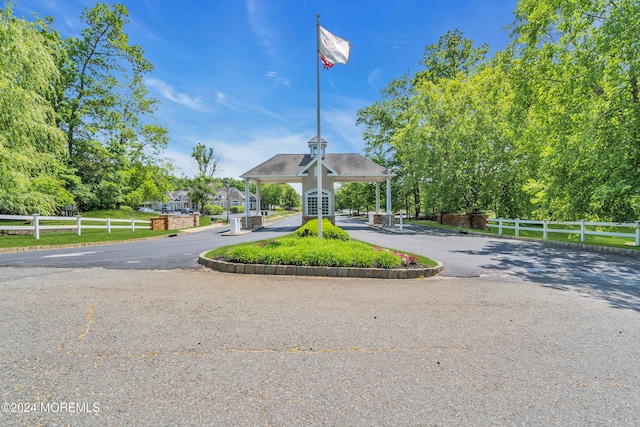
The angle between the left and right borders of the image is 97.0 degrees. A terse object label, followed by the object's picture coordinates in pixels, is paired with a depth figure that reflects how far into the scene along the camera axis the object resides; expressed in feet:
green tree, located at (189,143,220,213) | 102.27
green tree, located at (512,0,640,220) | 34.47
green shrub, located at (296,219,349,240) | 33.35
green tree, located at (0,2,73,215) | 39.40
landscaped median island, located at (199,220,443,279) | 21.83
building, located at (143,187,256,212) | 261.44
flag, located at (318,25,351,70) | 30.55
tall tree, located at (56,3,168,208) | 81.51
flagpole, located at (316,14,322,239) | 30.99
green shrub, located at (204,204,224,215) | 192.76
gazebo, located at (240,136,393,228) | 74.08
